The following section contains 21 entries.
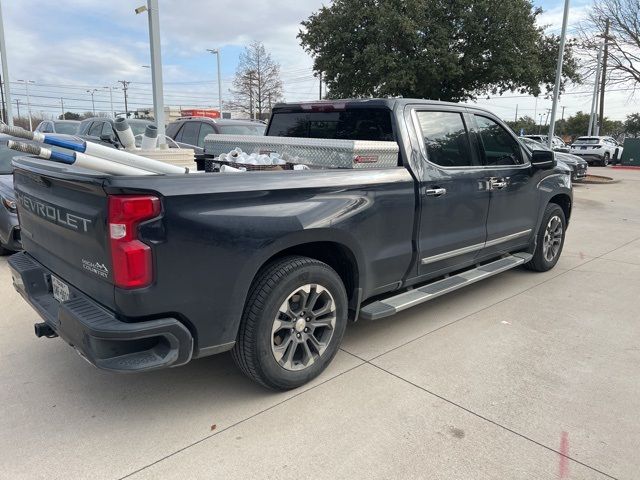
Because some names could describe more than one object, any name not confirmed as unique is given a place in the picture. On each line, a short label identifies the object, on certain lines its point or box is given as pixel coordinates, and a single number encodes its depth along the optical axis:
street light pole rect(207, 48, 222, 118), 35.88
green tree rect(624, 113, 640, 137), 48.97
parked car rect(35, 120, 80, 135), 15.85
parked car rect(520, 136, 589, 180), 16.13
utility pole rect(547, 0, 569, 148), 16.67
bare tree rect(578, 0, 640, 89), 23.25
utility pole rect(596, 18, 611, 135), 24.30
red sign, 38.73
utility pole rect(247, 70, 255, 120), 42.22
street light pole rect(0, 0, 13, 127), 18.41
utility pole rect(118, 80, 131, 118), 79.75
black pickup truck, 2.45
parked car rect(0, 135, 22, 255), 5.83
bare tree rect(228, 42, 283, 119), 42.38
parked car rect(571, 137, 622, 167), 27.41
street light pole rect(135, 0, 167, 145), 8.28
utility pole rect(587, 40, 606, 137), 24.64
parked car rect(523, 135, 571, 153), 24.78
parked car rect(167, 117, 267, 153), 9.70
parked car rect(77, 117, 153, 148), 12.14
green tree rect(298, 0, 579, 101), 19.05
